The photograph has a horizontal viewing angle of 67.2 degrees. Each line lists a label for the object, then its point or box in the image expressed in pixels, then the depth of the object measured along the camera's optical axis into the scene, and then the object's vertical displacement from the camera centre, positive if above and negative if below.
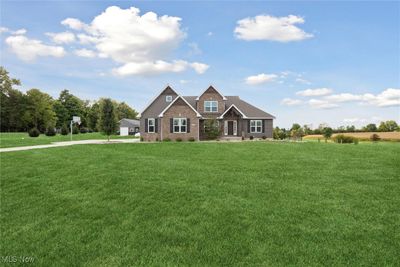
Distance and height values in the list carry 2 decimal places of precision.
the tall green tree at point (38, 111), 76.75 +5.77
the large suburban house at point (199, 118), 33.19 +1.65
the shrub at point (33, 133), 44.28 +0.05
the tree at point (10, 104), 70.31 +7.19
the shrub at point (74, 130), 74.16 +0.77
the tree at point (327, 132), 38.25 -0.13
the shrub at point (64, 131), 55.33 +0.38
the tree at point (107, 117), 34.50 +1.81
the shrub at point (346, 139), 29.74 -0.81
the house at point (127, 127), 77.50 +1.33
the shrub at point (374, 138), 36.59 -0.90
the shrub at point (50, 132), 51.31 +0.20
